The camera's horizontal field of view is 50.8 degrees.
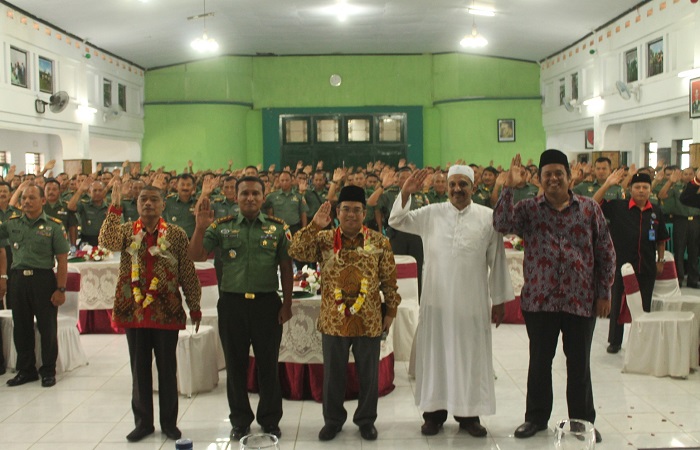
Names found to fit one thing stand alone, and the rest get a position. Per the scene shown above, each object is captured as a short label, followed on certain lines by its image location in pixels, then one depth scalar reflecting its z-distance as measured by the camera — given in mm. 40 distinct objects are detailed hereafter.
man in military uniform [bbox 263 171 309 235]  10508
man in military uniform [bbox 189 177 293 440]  4641
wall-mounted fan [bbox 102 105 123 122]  18314
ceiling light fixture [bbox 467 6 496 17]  16109
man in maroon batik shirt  4402
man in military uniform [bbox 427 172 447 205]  8523
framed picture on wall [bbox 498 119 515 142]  21969
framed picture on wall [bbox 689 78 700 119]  12039
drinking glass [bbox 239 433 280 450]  2034
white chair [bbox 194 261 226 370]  6281
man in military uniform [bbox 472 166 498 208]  9859
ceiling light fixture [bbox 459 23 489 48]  15914
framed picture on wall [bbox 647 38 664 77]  13610
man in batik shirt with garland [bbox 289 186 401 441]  4648
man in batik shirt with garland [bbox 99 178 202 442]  4652
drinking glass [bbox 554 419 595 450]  2146
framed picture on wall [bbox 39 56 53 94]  14773
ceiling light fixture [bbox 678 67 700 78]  11969
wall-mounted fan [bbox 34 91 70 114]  15016
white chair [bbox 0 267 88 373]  6426
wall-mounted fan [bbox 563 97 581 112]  18312
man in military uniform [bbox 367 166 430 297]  8328
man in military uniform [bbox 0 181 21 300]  7457
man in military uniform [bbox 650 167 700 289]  10320
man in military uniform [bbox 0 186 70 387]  5961
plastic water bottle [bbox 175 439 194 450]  2231
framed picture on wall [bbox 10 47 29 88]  13539
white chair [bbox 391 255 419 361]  6406
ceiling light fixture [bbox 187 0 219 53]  15233
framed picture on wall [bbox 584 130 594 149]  19125
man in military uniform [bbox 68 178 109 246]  9466
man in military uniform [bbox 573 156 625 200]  8227
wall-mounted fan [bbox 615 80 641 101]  14734
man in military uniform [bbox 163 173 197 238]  8398
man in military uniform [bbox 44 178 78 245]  9180
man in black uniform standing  6547
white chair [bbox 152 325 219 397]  5734
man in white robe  4613
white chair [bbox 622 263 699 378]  6023
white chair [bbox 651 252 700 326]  6488
